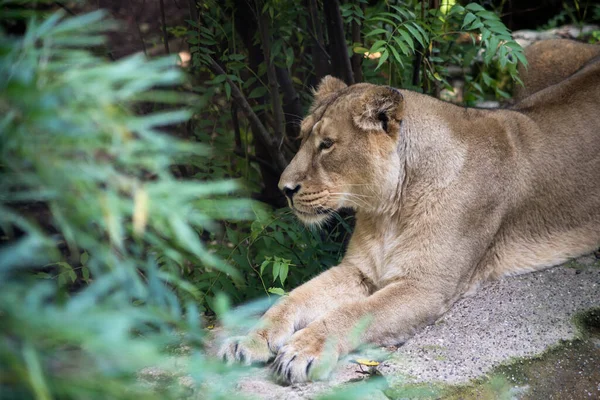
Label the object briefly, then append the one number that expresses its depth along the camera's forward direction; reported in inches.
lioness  271.3
